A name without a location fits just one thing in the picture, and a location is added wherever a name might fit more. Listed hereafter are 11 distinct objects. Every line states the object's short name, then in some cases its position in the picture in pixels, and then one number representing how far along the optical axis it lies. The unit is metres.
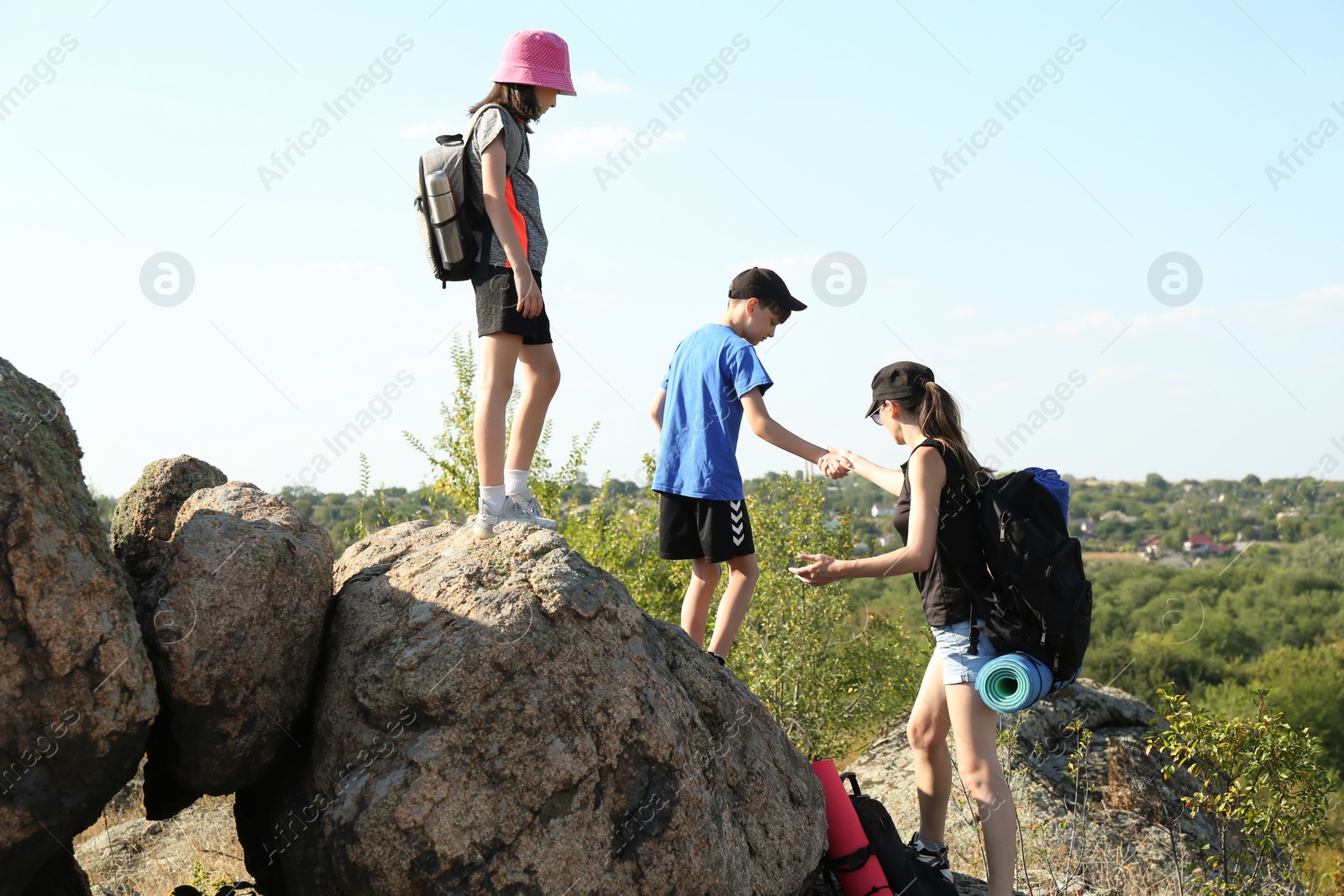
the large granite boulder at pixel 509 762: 3.84
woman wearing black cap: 4.48
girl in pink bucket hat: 4.72
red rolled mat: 4.76
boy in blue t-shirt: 5.47
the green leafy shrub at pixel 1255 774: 5.91
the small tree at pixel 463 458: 11.91
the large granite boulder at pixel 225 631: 3.90
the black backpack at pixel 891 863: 4.80
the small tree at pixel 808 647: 10.55
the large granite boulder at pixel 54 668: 3.43
